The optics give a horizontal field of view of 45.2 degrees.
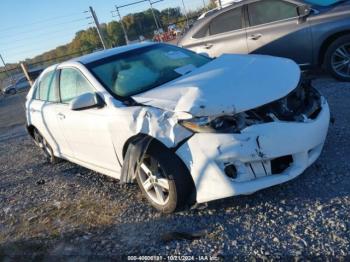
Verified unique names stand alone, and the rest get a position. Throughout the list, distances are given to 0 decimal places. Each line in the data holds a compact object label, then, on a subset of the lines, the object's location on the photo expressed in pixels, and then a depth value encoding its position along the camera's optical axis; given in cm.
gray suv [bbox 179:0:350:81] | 668
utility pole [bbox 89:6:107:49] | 2216
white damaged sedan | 342
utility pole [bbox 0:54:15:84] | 3611
